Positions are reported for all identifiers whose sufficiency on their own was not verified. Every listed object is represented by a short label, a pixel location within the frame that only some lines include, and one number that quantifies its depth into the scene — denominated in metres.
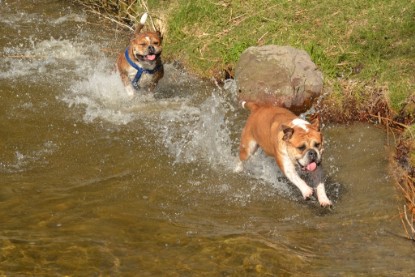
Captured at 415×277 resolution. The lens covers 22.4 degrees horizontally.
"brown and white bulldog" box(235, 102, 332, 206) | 9.88
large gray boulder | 13.81
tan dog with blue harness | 14.81
